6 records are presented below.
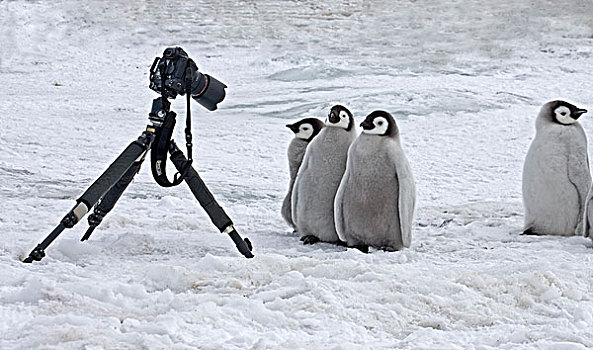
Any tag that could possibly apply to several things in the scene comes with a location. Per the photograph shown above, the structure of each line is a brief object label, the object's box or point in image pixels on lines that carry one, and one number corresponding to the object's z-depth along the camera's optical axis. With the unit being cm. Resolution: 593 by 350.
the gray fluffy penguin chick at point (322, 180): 887
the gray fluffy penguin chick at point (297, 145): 960
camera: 655
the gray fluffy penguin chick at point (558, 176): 944
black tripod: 639
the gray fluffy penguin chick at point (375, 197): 848
